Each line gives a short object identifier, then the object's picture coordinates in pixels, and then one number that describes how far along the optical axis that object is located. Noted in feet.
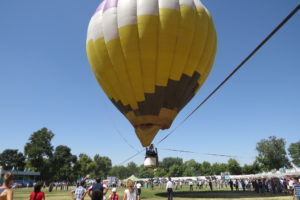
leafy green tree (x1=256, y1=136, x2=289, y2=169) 237.86
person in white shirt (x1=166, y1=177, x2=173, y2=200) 45.61
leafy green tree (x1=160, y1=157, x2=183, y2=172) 446.52
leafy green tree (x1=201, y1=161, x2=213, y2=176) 329.25
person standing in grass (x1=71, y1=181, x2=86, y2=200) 26.21
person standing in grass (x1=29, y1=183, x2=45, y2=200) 18.73
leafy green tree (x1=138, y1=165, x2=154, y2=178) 368.03
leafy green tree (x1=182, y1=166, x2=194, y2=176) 351.46
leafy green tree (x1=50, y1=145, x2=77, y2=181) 217.56
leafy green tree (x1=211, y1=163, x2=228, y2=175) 310.24
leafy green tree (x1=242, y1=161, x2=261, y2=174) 259.39
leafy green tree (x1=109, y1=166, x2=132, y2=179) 523.70
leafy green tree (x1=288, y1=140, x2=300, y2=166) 297.90
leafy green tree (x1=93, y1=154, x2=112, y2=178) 362.12
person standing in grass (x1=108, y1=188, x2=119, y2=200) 25.71
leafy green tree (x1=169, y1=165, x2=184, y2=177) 361.63
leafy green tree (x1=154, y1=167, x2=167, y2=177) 359.21
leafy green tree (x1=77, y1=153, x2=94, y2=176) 259.92
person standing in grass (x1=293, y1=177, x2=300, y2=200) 32.24
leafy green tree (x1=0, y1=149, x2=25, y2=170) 271.90
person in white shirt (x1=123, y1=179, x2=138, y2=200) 19.01
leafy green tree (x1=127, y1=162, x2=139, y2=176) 534.00
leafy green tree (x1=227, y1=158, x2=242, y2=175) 283.59
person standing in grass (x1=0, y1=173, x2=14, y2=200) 13.38
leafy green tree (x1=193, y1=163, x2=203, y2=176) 346.37
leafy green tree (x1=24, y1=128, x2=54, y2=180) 202.60
